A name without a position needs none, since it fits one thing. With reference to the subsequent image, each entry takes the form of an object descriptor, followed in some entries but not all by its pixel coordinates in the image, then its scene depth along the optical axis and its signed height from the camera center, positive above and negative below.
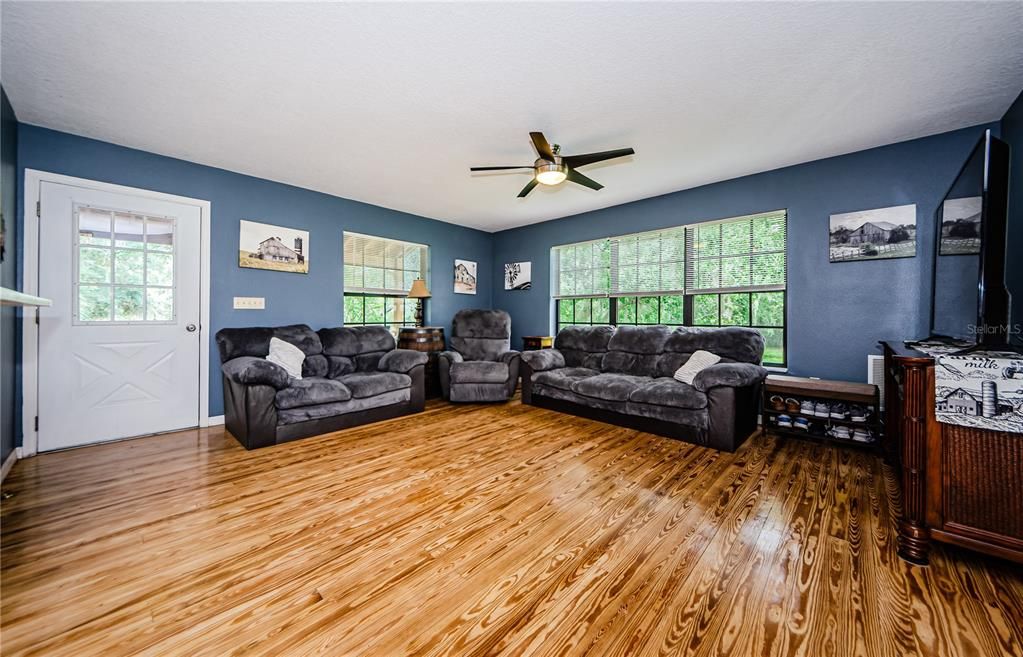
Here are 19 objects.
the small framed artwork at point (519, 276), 6.19 +0.86
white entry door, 3.08 +0.06
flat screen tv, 1.91 +0.50
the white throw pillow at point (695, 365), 3.67 -0.36
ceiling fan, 2.81 +1.31
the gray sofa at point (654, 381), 3.17 -0.53
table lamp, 5.12 +0.48
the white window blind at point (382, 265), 5.03 +0.88
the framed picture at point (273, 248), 4.05 +0.86
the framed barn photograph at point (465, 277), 6.21 +0.83
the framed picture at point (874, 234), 3.21 +0.86
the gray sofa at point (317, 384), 3.13 -0.55
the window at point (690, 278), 4.00 +0.62
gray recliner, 4.65 -0.45
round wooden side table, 5.03 -0.24
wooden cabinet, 1.54 -0.65
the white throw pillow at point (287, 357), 3.73 -0.32
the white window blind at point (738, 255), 3.95 +0.83
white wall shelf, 1.12 +0.08
